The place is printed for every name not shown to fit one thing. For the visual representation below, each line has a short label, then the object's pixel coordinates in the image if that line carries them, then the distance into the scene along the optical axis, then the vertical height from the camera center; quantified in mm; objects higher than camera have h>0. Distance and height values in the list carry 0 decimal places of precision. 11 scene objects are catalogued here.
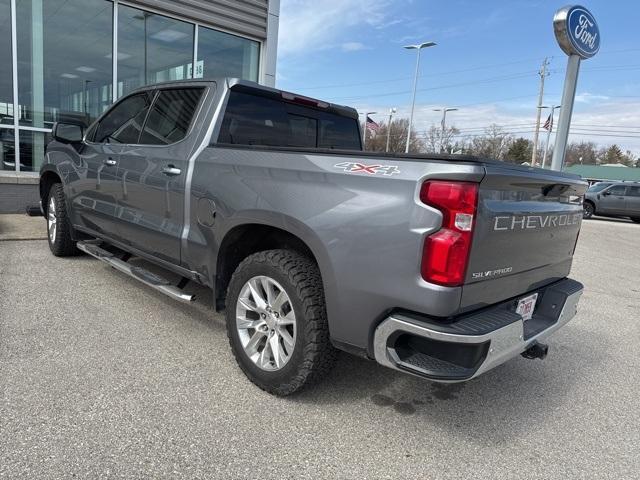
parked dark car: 19609 -676
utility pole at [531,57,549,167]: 39162 +5446
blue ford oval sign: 8070 +2596
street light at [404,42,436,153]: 32250 +8288
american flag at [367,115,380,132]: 26431 +2164
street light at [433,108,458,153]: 44119 +4425
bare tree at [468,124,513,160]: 60125 +3857
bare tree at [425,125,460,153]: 55312 +3745
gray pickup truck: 2131 -407
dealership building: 8305 +1773
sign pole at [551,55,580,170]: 8594 +1429
